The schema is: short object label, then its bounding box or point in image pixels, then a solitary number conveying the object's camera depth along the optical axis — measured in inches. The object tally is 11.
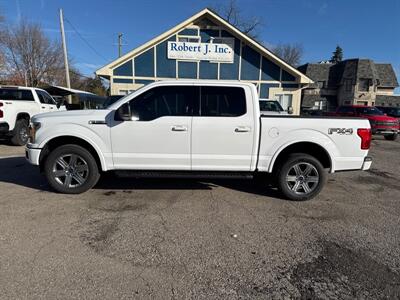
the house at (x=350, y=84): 1850.4
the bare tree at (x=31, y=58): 1448.1
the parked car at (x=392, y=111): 728.7
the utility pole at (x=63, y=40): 942.4
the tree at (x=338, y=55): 3718.0
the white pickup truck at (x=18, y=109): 360.8
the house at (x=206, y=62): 698.8
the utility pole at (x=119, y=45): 1469.0
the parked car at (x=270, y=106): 510.3
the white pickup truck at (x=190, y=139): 186.4
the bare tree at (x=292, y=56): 2647.6
